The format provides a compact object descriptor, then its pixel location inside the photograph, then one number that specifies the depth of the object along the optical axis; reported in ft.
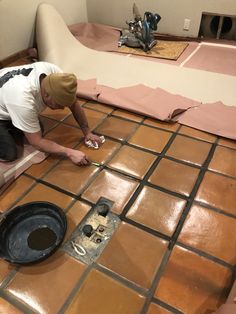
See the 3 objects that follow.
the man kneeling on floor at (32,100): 4.65
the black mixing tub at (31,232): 3.98
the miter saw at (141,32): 9.91
